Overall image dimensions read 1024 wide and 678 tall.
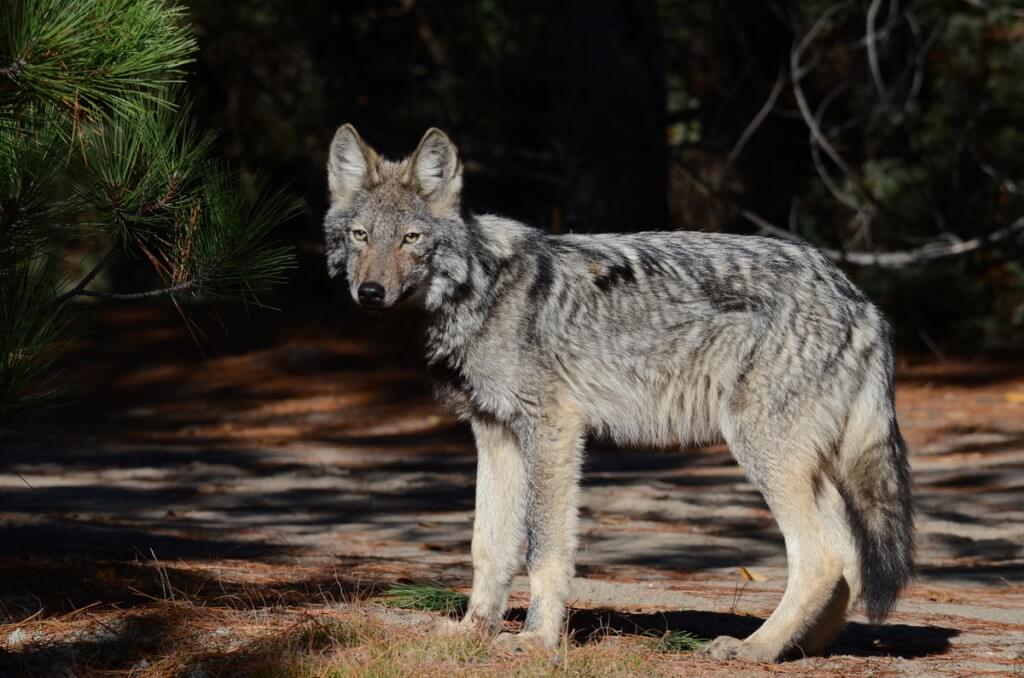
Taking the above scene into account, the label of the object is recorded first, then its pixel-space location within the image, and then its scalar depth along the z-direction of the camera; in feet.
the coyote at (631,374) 39.52
